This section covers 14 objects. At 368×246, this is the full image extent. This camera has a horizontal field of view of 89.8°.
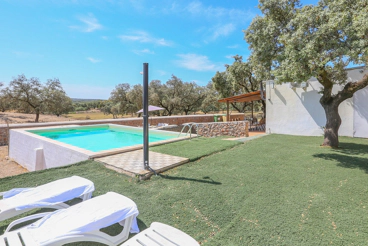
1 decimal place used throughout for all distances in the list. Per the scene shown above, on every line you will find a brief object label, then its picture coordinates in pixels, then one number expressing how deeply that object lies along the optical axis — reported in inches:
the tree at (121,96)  1153.4
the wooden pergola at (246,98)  595.3
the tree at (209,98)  1150.3
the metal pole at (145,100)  187.3
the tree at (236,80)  765.9
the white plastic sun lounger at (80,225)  82.5
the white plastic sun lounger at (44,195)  107.1
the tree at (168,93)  1083.3
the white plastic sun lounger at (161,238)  83.9
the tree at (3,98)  724.2
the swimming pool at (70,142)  252.2
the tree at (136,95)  1063.0
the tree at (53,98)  810.8
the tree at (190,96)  1146.0
